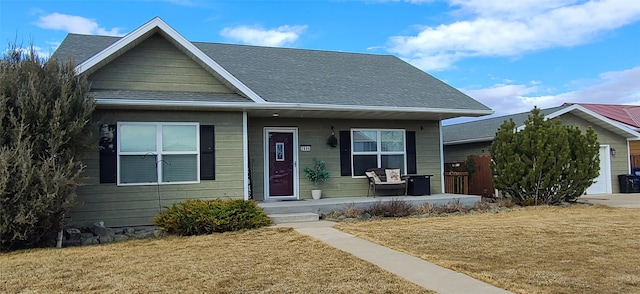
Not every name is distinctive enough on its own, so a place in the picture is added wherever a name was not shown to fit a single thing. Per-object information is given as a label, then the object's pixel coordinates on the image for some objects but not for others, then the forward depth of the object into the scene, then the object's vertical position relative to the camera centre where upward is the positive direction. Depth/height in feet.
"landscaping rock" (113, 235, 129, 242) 27.58 -3.90
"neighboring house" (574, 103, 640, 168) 92.43 +9.65
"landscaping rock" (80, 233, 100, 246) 26.85 -3.88
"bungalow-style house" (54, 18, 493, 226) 31.81 +3.18
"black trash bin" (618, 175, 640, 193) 57.06 -2.91
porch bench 40.24 -1.49
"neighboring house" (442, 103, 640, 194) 55.88 +2.35
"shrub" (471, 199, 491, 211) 37.86 -3.43
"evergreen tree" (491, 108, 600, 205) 39.55 -0.09
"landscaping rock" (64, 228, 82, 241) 27.91 -3.74
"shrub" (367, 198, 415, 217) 34.17 -3.18
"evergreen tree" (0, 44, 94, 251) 23.58 +1.34
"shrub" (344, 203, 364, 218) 33.63 -3.27
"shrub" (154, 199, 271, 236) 28.09 -2.92
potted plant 39.96 -0.68
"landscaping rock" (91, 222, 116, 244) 27.32 -3.73
